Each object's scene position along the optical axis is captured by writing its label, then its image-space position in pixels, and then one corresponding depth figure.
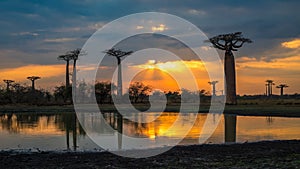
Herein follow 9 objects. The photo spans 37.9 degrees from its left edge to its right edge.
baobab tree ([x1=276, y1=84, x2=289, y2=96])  98.44
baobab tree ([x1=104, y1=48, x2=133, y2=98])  64.88
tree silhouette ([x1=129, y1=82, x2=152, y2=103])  69.31
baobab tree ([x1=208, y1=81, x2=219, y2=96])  69.94
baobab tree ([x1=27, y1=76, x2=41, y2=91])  73.41
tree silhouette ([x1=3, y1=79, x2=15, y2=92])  68.01
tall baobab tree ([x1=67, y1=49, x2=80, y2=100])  66.75
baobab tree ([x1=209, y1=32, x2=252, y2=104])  47.19
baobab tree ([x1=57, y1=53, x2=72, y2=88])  65.88
